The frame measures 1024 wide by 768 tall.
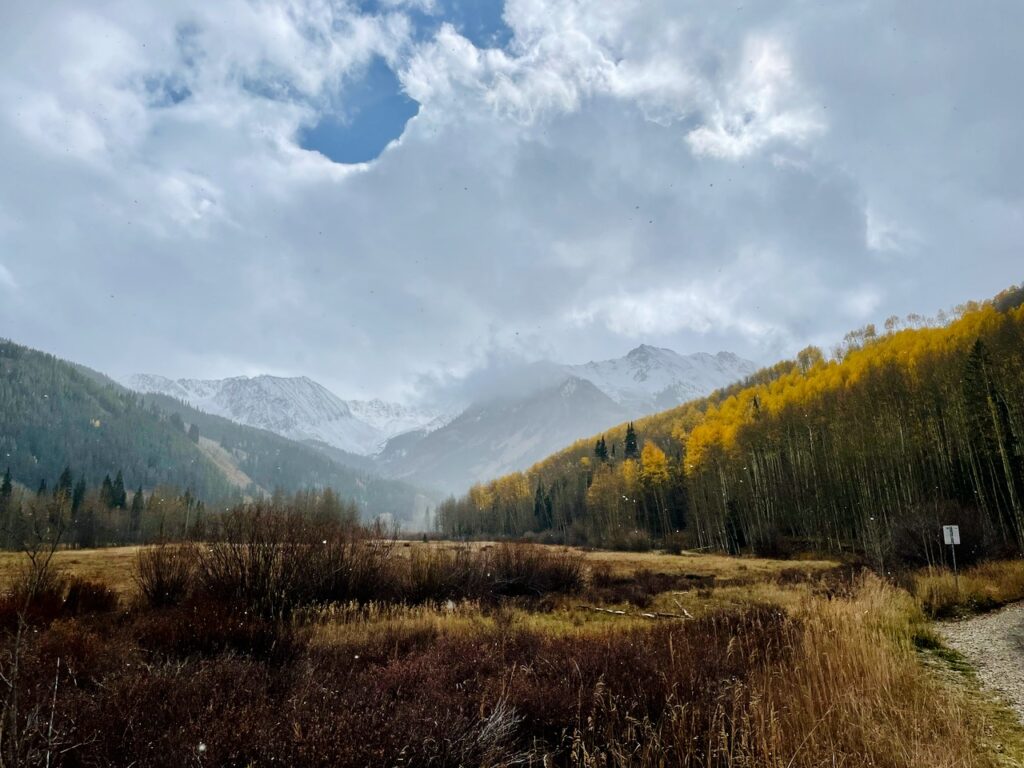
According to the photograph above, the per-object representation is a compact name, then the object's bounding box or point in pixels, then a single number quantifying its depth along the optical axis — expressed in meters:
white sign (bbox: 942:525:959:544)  16.10
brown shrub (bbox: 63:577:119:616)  11.23
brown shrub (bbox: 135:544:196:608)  12.30
